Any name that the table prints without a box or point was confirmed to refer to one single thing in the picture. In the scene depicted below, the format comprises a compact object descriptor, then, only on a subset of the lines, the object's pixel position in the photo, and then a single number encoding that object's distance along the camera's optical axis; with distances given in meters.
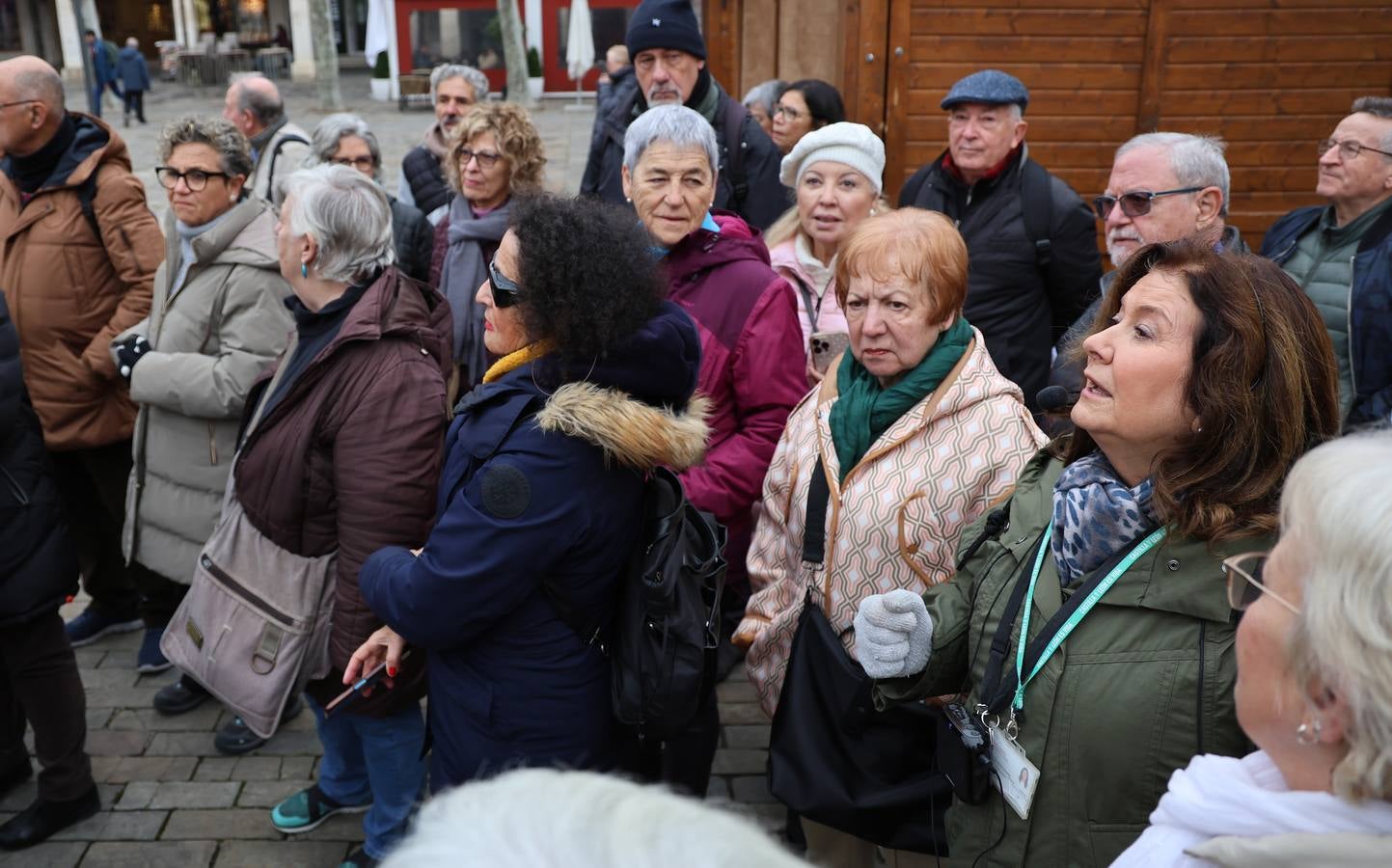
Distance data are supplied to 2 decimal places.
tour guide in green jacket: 1.81
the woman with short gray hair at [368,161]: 5.12
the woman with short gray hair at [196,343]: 3.76
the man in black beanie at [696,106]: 4.95
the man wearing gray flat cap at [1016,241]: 4.26
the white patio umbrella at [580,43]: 21.88
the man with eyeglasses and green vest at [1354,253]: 3.69
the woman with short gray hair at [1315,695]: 1.18
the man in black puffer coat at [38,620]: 3.38
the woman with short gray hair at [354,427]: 2.97
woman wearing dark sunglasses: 2.35
